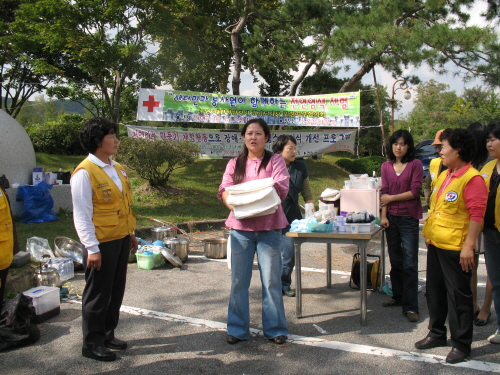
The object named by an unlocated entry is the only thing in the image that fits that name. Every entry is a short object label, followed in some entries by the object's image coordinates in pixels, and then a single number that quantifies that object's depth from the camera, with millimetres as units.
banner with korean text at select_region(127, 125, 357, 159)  12805
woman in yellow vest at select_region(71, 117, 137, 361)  3311
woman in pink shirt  3717
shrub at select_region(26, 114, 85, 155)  19875
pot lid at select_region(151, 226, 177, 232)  7317
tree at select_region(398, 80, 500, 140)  40572
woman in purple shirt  4441
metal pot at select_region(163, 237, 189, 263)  6609
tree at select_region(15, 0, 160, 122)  13773
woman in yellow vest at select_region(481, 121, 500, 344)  3678
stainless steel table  4152
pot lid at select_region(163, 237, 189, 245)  6609
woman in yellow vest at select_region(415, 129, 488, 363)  3363
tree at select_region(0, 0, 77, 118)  15914
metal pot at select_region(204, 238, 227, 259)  6926
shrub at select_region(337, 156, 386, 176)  16953
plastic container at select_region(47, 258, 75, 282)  5566
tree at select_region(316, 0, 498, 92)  12875
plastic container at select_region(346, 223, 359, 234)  4266
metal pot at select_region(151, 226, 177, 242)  7289
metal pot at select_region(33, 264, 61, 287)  5062
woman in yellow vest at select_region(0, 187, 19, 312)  3291
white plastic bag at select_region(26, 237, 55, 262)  6047
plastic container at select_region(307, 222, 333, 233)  4270
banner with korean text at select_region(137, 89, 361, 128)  12961
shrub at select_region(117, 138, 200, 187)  10602
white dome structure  9320
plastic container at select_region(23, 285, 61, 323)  4230
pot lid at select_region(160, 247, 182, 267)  6266
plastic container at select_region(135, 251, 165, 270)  6227
